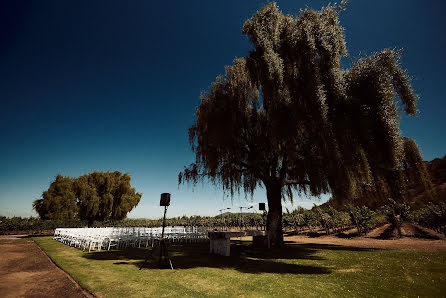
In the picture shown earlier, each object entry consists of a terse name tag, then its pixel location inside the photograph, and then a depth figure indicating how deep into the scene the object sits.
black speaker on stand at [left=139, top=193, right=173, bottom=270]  6.84
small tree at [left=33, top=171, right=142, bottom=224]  20.11
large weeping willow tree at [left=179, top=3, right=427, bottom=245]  6.96
